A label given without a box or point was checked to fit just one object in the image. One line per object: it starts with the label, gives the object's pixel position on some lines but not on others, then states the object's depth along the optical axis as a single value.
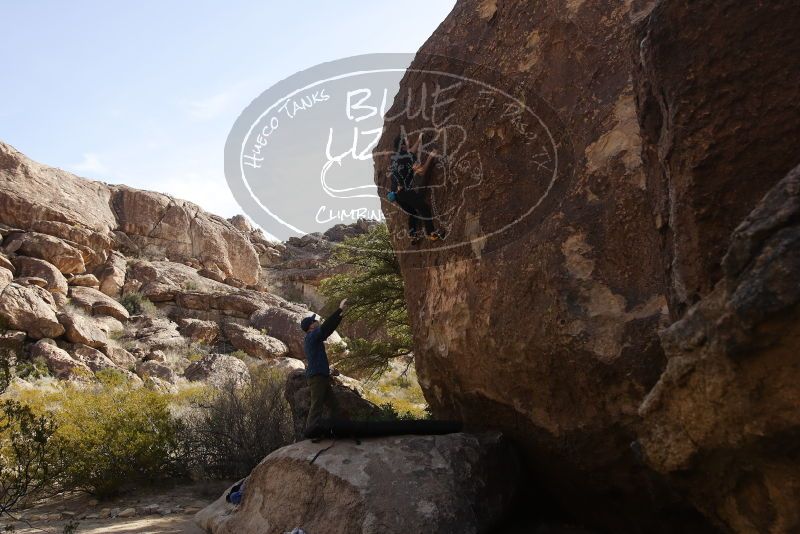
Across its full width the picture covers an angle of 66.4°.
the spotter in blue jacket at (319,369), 6.91
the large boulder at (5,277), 18.58
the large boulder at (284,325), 23.30
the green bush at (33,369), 15.17
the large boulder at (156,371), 17.74
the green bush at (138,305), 23.61
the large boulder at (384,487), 4.62
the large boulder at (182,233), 29.05
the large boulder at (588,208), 2.57
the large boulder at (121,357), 18.12
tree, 12.49
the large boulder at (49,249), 21.55
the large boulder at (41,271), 20.66
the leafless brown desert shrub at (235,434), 9.71
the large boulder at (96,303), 21.11
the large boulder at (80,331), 18.16
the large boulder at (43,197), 22.70
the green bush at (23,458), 5.64
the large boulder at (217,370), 17.69
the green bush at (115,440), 8.54
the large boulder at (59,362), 16.12
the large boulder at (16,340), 15.95
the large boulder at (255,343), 22.30
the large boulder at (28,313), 17.41
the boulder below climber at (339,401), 8.84
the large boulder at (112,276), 24.14
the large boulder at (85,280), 22.55
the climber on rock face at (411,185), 6.68
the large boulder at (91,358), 17.06
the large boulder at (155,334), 20.56
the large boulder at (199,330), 22.70
